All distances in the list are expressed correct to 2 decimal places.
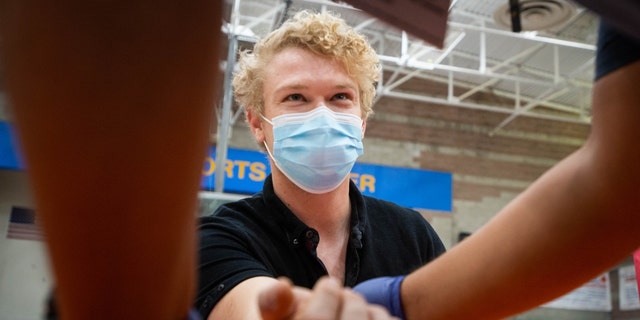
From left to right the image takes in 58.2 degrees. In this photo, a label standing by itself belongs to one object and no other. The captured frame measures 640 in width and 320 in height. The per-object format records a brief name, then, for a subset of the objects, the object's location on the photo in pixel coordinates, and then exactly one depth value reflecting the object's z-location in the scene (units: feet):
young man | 4.29
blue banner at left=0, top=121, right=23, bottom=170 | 18.28
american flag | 22.20
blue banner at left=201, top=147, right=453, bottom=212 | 21.26
